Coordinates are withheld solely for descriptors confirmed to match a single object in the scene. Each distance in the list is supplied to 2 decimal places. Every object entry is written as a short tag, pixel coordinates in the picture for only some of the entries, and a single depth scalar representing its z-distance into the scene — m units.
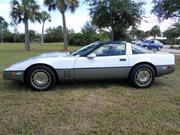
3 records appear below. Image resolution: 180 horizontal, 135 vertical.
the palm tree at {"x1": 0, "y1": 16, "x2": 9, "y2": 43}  49.96
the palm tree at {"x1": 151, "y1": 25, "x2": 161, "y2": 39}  49.99
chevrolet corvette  3.54
